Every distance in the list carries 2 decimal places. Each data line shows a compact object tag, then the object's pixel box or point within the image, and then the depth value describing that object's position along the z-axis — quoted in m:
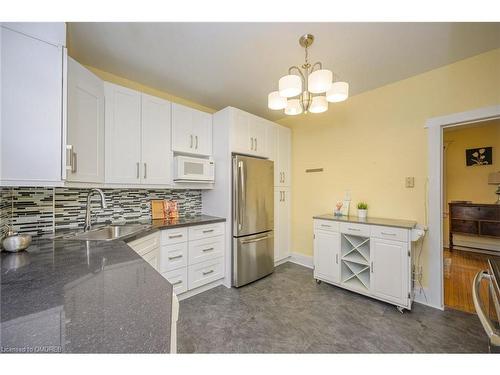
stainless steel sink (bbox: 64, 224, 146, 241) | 1.68
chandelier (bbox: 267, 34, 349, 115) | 1.31
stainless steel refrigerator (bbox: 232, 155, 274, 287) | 2.44
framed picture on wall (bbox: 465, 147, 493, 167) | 3.57
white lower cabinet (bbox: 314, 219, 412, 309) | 1.93
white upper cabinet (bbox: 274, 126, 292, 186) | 3.09
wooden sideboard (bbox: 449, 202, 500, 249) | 3.47
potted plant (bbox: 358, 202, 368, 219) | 2.45
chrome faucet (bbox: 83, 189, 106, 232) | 1.78
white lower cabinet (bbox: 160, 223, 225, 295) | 2.02
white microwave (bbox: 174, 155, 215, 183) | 2.31
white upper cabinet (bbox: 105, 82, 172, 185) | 1.92
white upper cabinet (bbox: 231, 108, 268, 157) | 2.53
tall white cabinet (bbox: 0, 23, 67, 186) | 1.10
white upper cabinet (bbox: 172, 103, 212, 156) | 2.37
